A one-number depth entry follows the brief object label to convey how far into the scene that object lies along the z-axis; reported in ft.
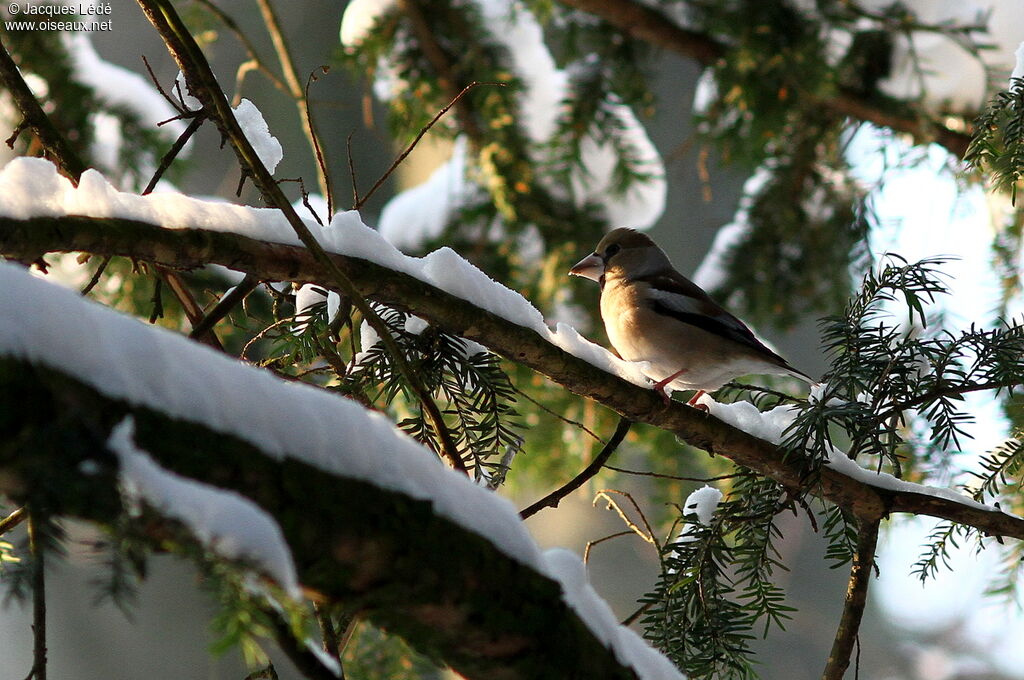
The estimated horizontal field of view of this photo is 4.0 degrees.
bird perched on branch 26.89
